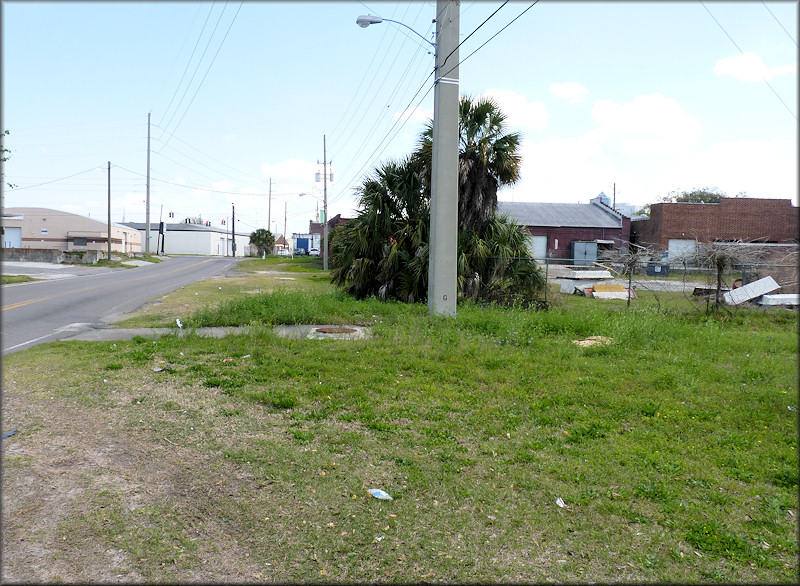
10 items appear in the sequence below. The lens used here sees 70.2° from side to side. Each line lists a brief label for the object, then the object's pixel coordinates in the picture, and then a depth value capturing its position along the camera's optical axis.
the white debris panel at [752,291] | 14.55
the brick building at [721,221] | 43.19
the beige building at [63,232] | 64.38
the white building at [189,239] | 100.12
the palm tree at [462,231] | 15.23
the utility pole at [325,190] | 44.57
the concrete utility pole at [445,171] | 13.02
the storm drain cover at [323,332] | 11.00
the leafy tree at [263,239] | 87.31
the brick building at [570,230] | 47.91
